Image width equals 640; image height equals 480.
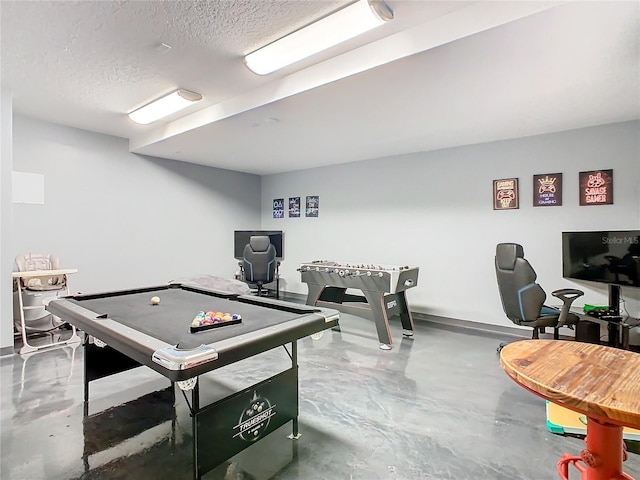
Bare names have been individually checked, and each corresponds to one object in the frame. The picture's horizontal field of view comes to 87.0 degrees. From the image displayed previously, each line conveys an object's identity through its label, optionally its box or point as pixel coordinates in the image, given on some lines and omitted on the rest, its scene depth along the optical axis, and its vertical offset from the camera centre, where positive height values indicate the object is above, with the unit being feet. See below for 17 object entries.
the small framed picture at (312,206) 20.86 +1.87
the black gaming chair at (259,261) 18.92 -1.39
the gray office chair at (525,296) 10.68 -1.96
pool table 4.85 -1.70
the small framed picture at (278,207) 22.76 +1.95
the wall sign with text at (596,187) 12.21 +1.73
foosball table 12.60 -2.11
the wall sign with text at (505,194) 14.08 +1.74
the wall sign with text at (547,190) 13.18 +1.77
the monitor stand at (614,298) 11.00 -2.09
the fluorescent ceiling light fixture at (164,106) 10.93 +4.59
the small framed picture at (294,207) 21.85 +1.90
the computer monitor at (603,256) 10.62 -0.75
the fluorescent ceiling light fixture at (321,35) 6.64 +4.44
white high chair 12.16 -2.02
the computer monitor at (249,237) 21.45 -0.19
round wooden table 3.05 -1.50
